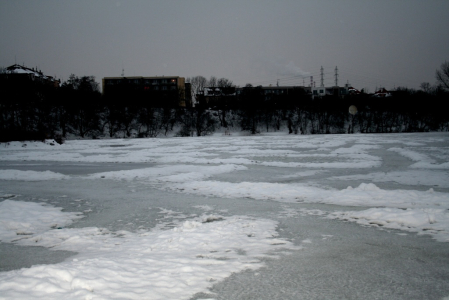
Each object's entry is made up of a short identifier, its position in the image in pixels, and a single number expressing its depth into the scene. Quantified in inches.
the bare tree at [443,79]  2311.8
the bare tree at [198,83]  4124.0
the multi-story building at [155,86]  3612.5
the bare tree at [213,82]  4089.8
